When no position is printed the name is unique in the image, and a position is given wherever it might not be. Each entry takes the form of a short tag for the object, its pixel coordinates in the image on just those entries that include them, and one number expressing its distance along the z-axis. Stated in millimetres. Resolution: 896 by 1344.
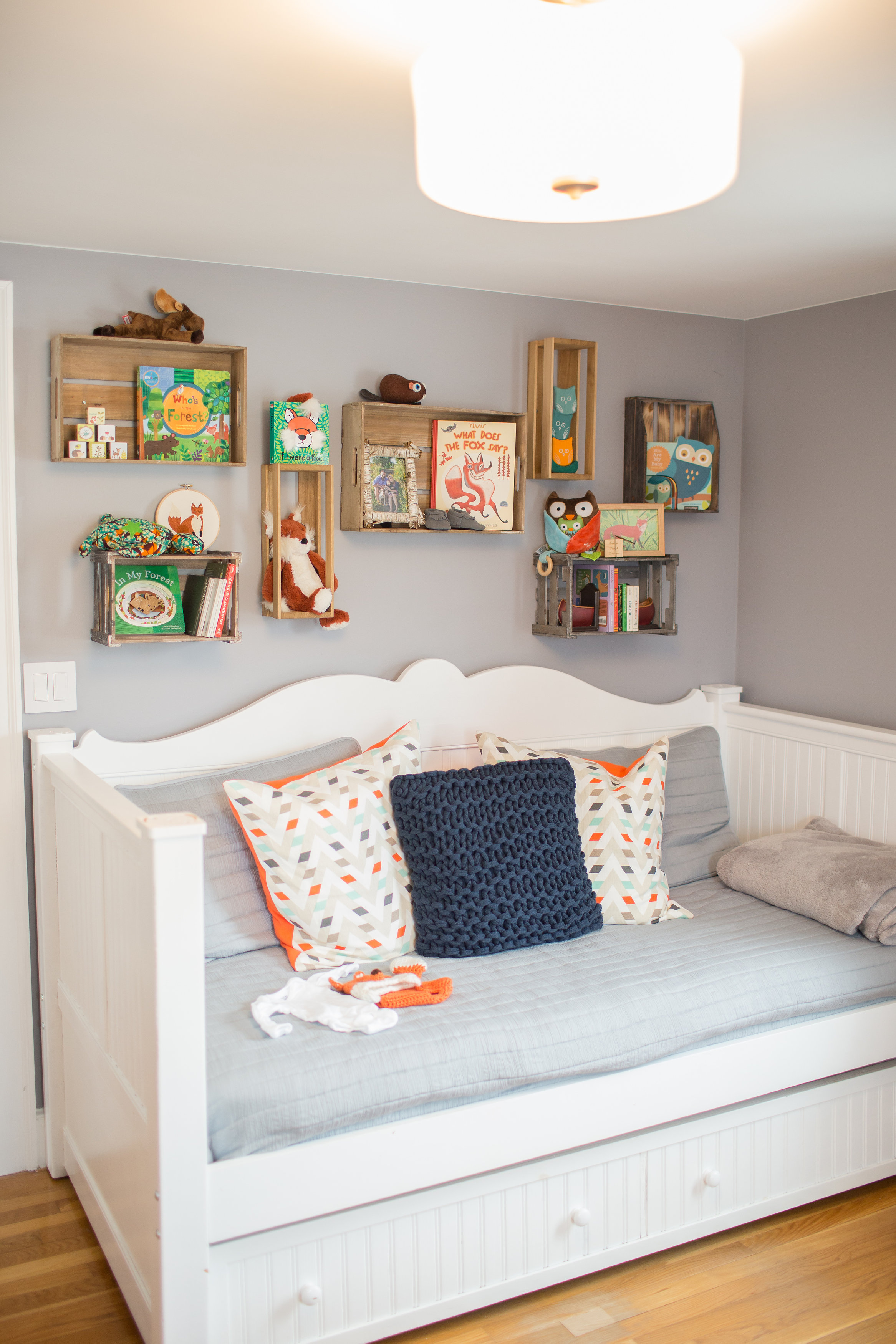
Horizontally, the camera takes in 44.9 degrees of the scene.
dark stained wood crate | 3158
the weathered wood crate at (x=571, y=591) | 3021
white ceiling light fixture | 1047
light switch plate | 2502
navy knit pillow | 2402
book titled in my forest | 2508
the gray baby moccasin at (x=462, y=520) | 2877
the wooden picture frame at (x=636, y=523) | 3098
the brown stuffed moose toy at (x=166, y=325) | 2465
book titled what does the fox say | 2896
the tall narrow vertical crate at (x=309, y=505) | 2641
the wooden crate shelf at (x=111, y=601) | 2447
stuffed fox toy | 2689
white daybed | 1722
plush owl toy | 3023
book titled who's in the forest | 2520
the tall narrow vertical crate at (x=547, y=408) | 2977
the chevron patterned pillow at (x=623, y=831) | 2670
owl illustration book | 3197
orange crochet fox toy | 2127
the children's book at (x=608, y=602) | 3023
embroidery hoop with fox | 2605
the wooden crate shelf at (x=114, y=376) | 2439
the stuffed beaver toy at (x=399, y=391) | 2752
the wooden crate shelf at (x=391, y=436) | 2756
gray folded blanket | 2529
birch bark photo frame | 2793
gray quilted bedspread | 1869
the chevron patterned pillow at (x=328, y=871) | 2359
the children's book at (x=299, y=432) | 2672
